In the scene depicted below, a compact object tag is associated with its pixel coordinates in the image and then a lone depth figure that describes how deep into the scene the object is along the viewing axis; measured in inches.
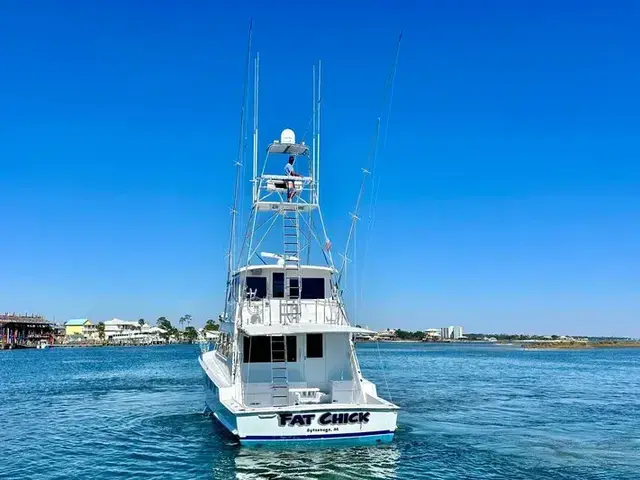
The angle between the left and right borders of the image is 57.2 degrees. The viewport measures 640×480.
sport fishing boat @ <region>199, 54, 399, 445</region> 655.8
